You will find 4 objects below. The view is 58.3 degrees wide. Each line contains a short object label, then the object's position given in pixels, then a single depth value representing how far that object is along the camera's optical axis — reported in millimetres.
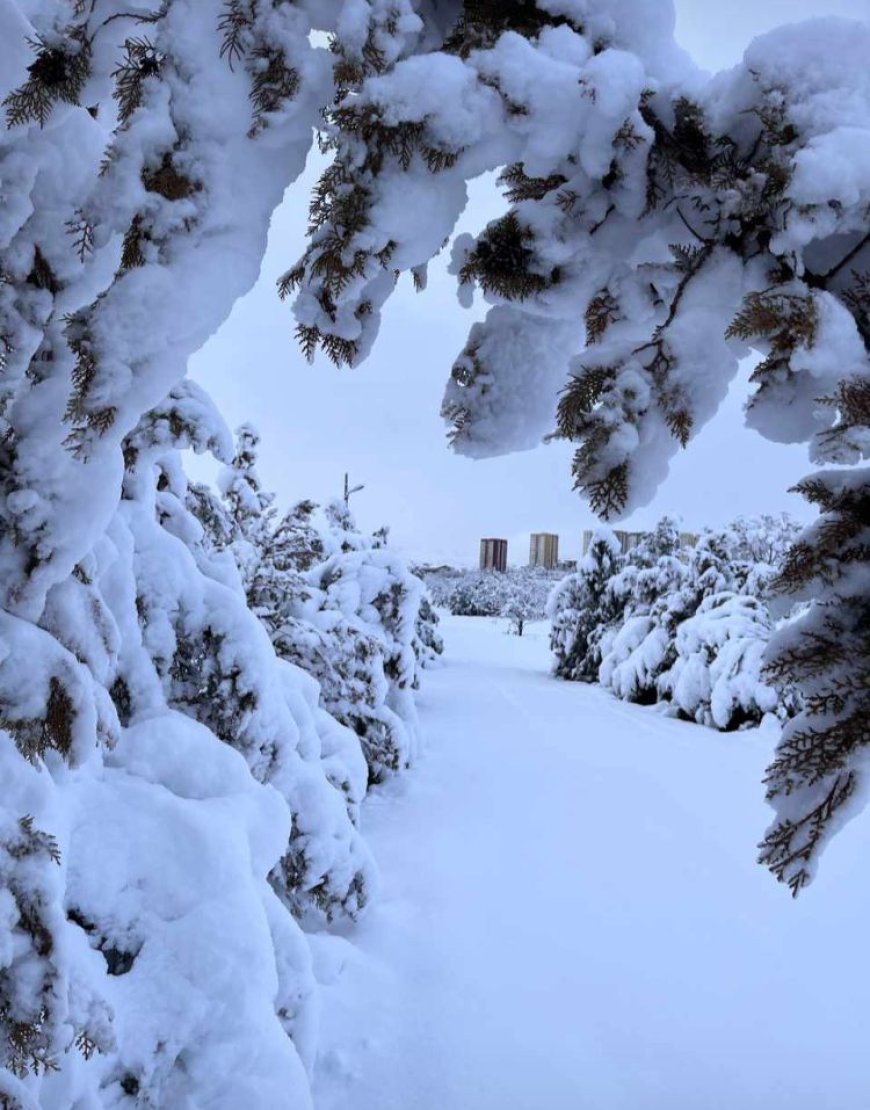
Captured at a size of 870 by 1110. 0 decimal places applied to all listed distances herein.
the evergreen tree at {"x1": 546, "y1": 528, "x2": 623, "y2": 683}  22656
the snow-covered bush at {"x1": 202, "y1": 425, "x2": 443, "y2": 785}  7336
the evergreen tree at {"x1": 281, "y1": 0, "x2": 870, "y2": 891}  1500
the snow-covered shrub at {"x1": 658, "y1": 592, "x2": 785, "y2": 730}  12750
